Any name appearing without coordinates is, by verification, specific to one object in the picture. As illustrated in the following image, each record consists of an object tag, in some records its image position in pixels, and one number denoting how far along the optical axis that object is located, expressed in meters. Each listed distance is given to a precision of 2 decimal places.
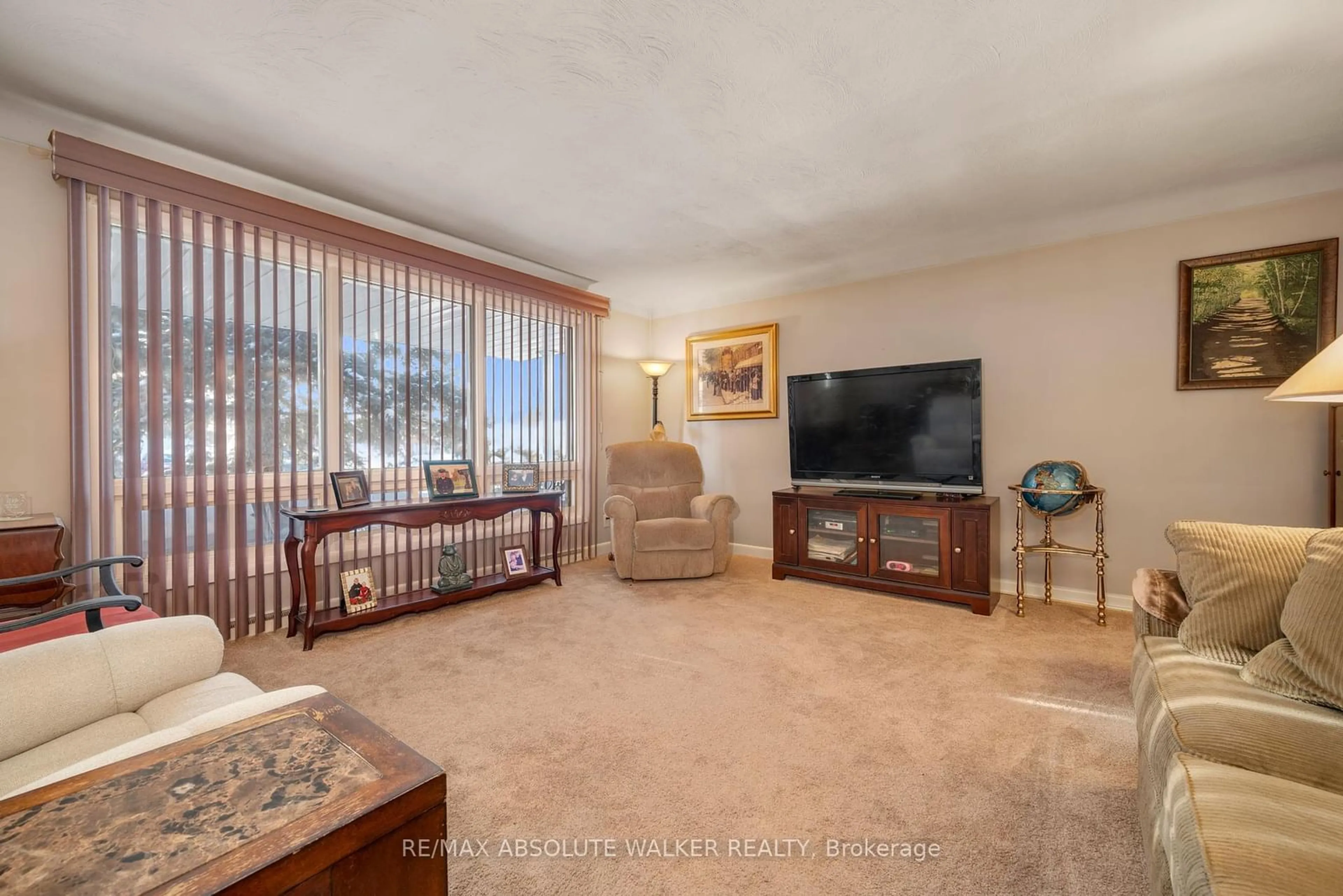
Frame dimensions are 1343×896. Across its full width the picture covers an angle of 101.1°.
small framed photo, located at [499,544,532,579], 3.80
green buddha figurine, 3.41
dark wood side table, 1.93
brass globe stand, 3.08
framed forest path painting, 2.80
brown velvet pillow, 1.60
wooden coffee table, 0.69
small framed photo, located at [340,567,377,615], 3.02
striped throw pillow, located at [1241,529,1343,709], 1.21
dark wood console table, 2.77
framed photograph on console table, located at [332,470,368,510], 2.97
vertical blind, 2.47
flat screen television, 3.59
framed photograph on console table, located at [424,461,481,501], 3.45
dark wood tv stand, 3.31
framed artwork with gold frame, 4.68
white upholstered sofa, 1.10
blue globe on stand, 3.26
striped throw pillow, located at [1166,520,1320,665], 1.43
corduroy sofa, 0.80
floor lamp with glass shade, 5.05
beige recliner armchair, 3.95
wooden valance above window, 2.34
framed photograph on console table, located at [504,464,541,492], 3.84
